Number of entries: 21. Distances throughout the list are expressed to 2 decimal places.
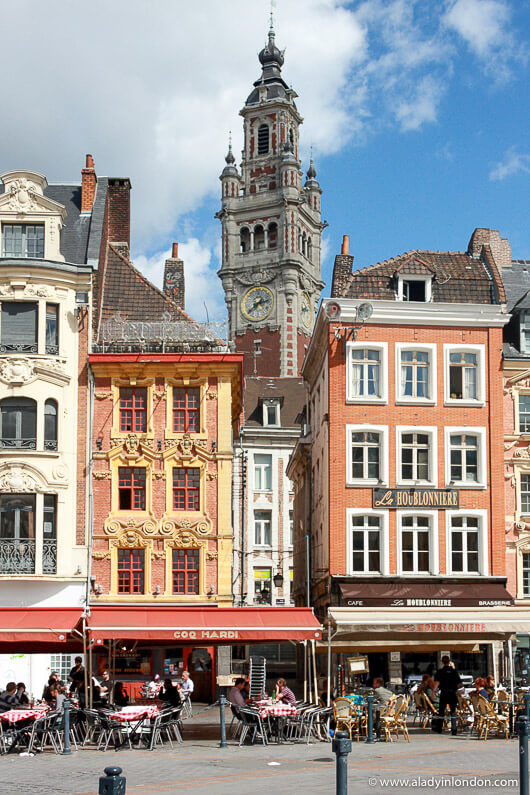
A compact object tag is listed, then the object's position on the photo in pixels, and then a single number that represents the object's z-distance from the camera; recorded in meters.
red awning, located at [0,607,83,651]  24.50
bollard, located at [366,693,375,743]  23.16
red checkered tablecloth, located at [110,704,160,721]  22.56
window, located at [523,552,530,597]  38.22
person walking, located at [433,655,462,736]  25.55
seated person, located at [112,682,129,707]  26.11
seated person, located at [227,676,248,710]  23.82
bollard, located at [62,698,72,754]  21.78
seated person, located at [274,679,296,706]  24.56
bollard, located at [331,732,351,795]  10.85
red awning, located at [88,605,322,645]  24.48
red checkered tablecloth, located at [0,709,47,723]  22.16
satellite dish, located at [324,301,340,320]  36.19
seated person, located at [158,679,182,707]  24.12
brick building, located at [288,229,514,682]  35.22
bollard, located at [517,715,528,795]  12.88
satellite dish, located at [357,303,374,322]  36.00
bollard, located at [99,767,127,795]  9.25
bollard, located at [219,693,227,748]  22.25
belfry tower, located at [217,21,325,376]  99.12
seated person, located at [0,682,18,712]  23.80
